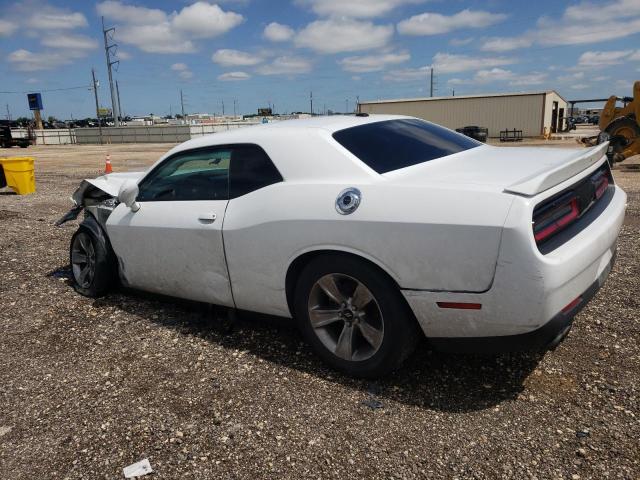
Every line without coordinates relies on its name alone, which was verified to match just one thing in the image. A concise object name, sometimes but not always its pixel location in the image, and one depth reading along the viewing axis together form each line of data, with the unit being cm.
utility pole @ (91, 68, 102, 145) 6325
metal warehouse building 3906
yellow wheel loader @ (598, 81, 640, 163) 1476
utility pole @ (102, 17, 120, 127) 5438
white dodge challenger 255
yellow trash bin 1252
